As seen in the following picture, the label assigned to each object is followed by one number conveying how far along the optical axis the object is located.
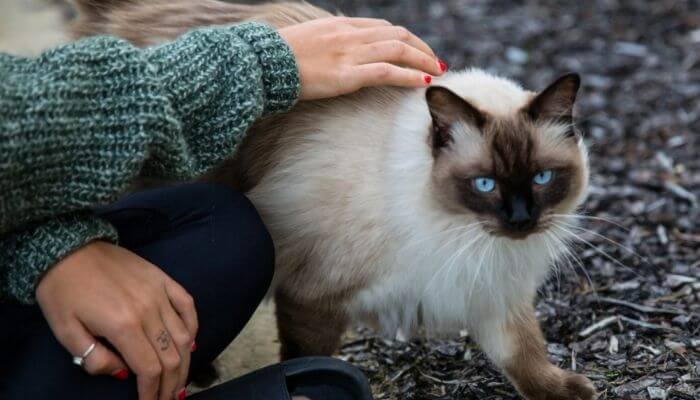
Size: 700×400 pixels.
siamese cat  2.04
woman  1.62
